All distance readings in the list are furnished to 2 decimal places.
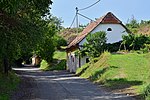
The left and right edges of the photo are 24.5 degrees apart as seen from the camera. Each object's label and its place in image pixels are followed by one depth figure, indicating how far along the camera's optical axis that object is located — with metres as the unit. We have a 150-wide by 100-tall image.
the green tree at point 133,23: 85.61
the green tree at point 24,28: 19.81
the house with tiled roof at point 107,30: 45.01
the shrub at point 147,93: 14.67
